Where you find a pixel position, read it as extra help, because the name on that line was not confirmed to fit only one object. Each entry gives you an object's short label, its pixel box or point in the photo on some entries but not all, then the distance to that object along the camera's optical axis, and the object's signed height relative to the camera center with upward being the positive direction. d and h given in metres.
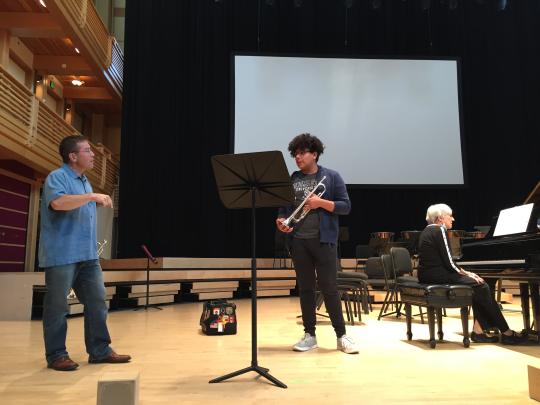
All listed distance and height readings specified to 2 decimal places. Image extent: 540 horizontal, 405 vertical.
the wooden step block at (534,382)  2.03 -0.54
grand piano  3.15 +0.04
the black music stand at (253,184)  2.46 +0.40
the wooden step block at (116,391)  1.65 -0.46
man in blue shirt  2.69 +0.01
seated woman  3.55 -0.14
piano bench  3.43 -0.30
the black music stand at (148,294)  6.36 -0.49
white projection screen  8.78 +2.68
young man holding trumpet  3.13 +0.18
